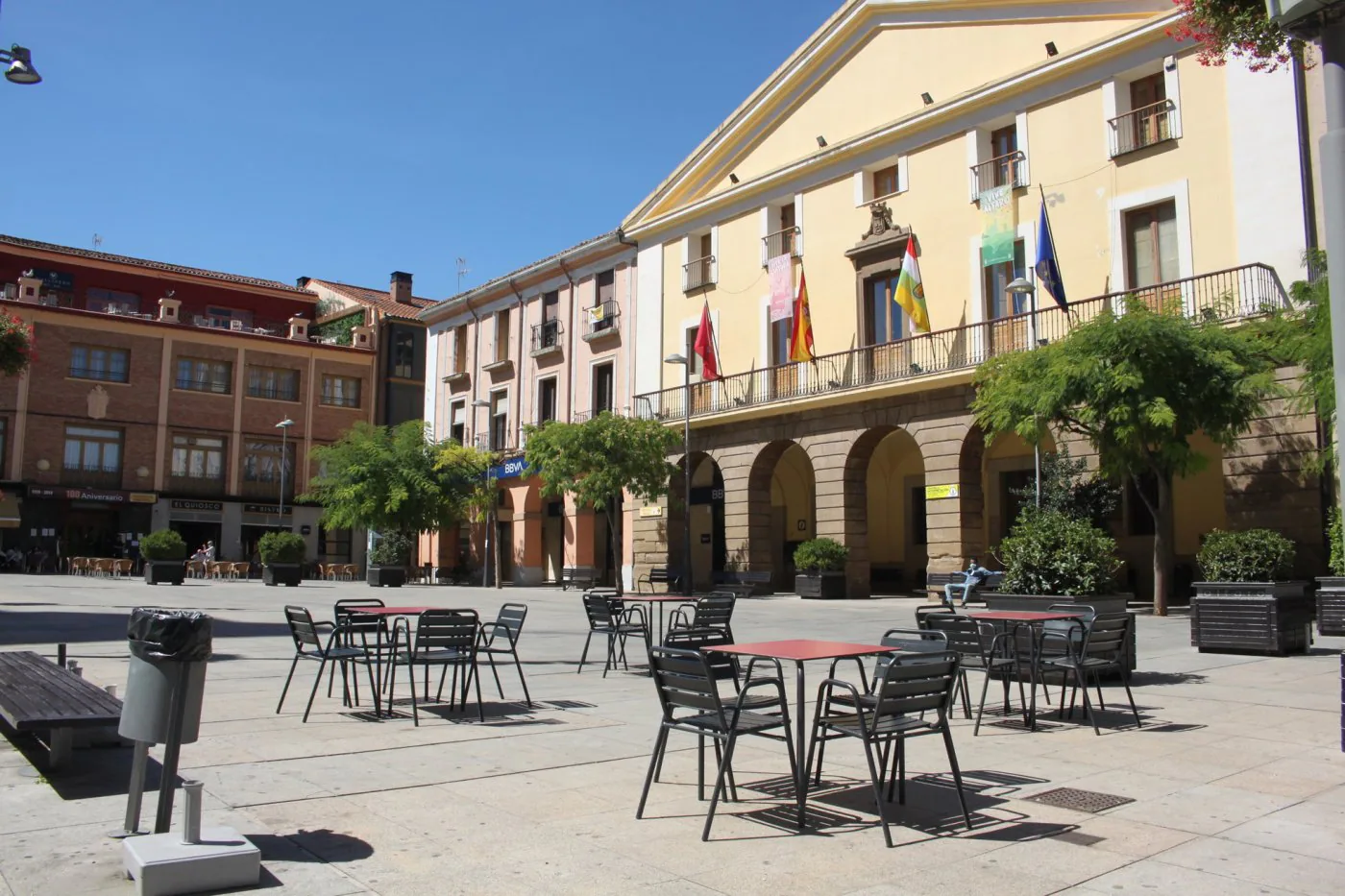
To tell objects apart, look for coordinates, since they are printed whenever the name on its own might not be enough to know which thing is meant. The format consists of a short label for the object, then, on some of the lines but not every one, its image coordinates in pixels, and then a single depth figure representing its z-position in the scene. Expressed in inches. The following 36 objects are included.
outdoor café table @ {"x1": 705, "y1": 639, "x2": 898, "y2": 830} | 210.2
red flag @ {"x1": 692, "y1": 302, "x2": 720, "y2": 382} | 1193.4
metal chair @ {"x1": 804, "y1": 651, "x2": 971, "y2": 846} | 203.2
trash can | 177.8
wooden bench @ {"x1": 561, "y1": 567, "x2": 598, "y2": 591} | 1373.6
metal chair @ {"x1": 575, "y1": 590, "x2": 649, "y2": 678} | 456.4
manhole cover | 224.5
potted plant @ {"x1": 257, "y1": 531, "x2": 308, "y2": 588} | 1339.8
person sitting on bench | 867.4
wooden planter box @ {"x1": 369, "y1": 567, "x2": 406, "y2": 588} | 1380.4
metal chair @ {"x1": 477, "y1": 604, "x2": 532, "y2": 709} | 396.9
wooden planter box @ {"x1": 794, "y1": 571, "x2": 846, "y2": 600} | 1041.5
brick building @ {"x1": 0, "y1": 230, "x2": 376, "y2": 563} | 1760.6
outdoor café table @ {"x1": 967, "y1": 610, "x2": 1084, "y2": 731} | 337.6
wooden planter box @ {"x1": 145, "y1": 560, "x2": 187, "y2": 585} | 1248.2
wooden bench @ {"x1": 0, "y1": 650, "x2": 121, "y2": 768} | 210.8
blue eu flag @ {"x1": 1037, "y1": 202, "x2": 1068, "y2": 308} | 872.9
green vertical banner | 949.8
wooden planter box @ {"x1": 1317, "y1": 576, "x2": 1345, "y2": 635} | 580.7
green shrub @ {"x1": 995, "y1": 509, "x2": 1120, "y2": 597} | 446.6
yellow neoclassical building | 817.5
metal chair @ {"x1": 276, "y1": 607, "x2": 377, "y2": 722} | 334.3
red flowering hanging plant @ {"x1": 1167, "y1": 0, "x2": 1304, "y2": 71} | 374.9
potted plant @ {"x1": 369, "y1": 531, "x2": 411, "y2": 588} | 1493.6
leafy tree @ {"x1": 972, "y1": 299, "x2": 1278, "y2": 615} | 689.6
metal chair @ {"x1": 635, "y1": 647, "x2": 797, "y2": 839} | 207.9
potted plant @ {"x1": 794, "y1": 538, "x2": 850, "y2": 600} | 1043.3
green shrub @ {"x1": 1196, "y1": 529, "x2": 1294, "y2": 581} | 503.8
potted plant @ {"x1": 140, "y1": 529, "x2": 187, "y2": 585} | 1250.0
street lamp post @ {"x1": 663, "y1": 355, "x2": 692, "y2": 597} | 1170.0
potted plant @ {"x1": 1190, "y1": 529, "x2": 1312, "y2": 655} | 484.4
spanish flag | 1093.8
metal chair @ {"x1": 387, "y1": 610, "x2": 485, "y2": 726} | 327.9
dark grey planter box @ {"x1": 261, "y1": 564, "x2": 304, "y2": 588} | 1339.8
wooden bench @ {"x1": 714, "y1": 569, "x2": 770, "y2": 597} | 1147.3
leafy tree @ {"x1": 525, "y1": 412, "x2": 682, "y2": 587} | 1145.4
